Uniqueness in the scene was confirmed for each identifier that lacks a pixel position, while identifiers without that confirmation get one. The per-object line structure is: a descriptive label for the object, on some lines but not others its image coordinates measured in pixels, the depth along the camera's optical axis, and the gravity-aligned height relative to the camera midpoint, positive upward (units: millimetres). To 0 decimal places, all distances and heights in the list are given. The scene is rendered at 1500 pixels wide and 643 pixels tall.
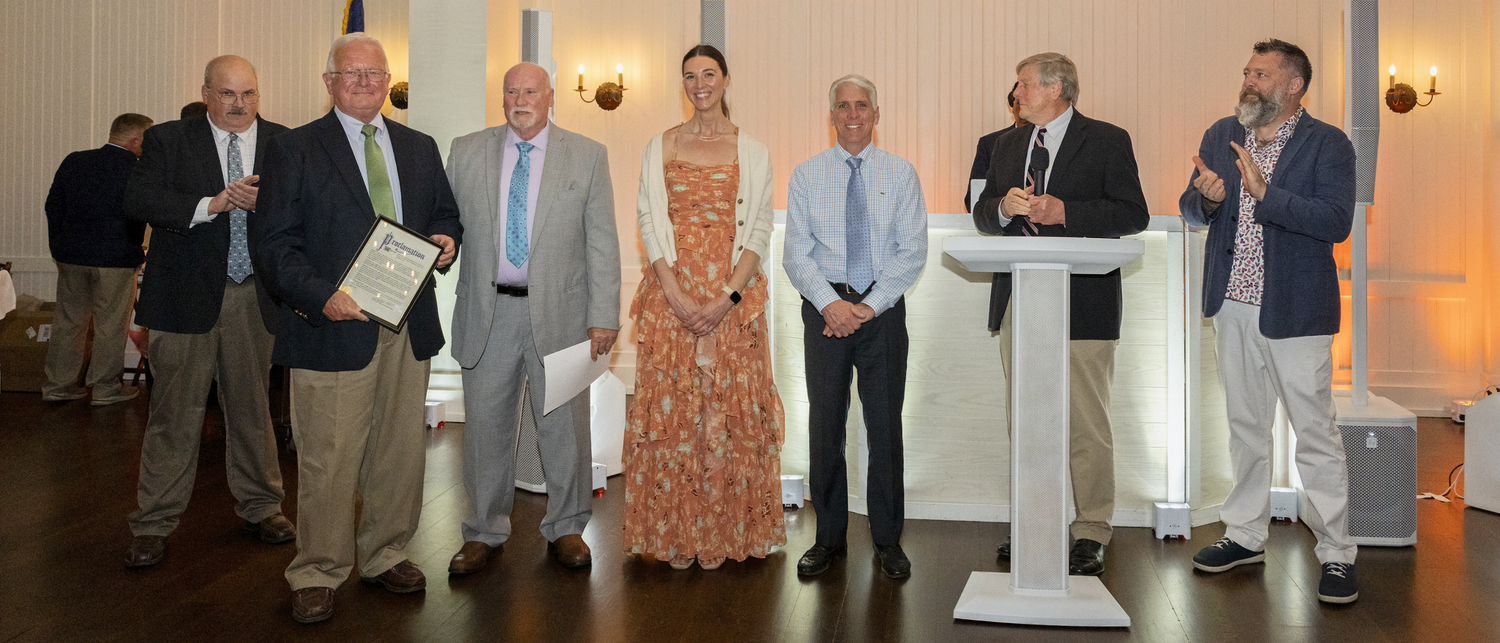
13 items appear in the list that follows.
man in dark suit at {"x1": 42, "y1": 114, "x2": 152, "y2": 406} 6805 +381
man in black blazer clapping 3477 +124
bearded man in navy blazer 3180 +124
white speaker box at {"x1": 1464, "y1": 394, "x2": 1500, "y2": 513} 4211 -553
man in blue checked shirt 3340 +147
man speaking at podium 3285 +340
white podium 2830 -369
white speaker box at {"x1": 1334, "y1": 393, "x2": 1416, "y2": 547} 3729 -558
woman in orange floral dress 3373 -107
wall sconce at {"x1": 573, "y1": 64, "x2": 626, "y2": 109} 7777 +1696
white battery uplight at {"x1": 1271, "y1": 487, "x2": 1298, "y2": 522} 4098 -725
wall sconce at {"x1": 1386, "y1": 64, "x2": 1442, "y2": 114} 6832 +1482
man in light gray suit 3354 +132
